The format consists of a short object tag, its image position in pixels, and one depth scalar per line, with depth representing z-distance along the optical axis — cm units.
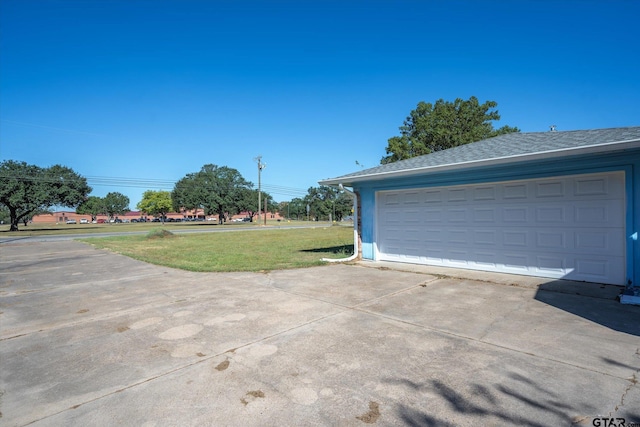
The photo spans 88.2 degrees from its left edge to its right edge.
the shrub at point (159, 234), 2240
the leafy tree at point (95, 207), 9780
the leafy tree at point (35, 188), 3434
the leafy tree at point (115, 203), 11156
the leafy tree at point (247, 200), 6397
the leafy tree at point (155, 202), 7231
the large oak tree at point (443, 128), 2722
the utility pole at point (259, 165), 4891
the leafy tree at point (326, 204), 8662
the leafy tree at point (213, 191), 6016
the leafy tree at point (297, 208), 10462
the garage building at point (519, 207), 602
